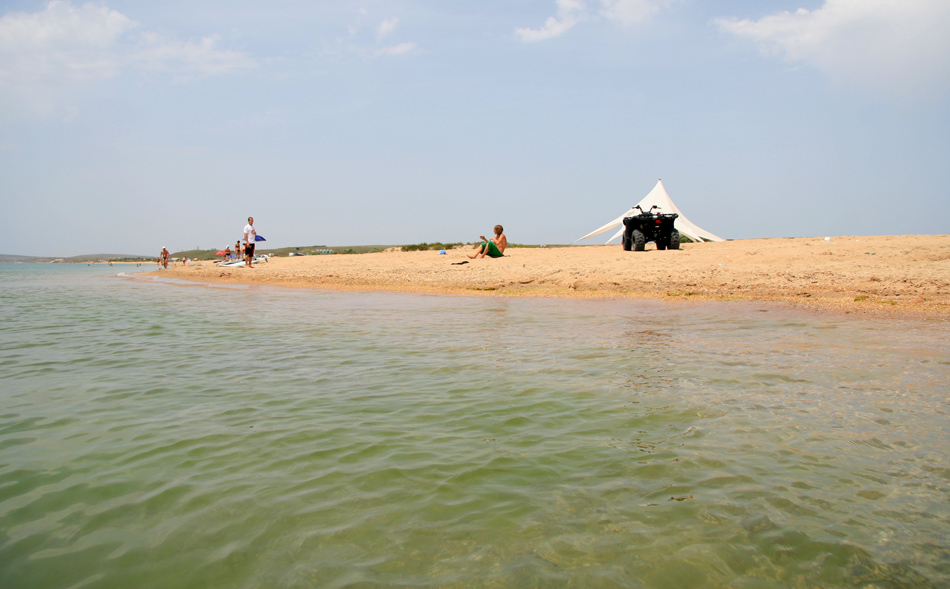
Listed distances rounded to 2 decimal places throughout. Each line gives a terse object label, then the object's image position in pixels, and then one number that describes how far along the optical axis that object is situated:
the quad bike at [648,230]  18.86
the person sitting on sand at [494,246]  19.20
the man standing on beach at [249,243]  23.38
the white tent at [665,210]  27.50
